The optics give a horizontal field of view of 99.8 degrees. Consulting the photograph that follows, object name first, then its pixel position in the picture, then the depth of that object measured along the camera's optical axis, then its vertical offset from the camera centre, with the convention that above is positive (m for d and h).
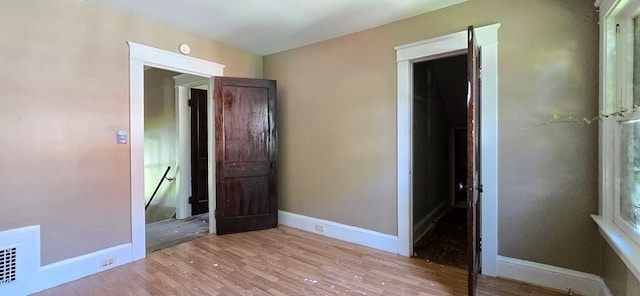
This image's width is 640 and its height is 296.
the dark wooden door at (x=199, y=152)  4.34 -0.09
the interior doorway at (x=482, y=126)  2.30 +0.19
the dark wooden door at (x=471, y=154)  1.82 -0.06
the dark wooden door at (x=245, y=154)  3.38 -0.11
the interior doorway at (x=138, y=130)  2.68 +0.17
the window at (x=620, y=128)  1.59 +0.10
